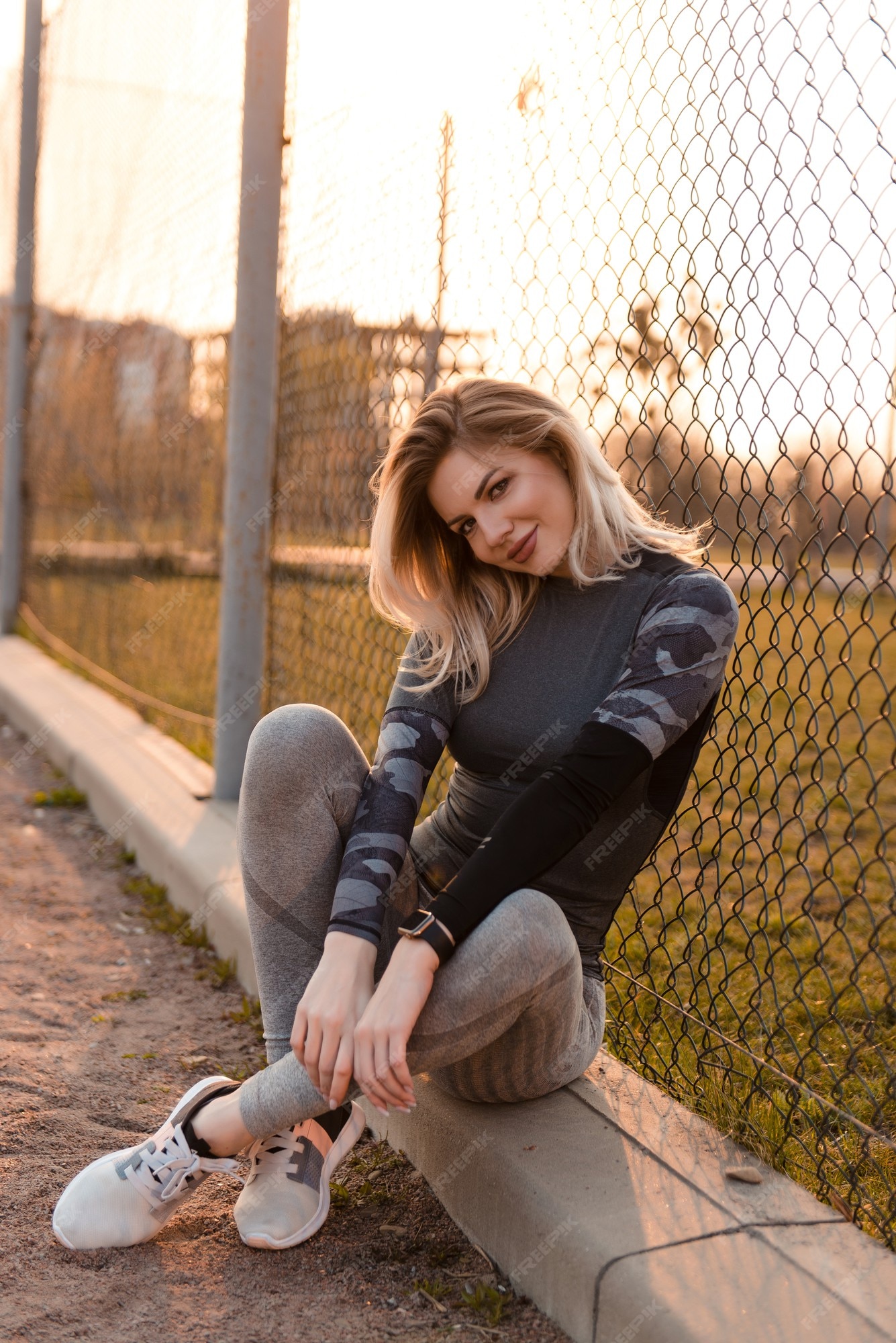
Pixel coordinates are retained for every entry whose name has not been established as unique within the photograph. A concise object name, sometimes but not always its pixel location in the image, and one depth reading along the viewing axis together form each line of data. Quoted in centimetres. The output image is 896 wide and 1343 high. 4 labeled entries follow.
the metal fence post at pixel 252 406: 354
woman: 171
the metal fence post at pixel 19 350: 706
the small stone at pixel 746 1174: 174
